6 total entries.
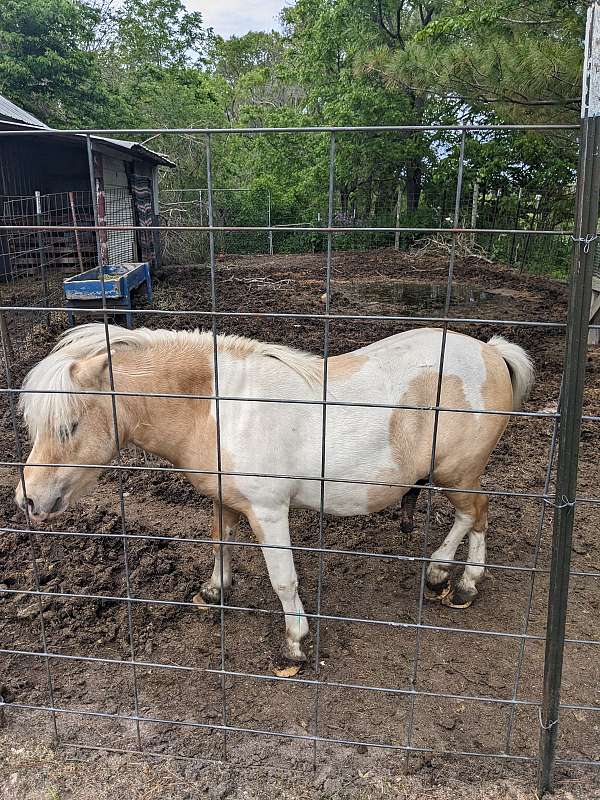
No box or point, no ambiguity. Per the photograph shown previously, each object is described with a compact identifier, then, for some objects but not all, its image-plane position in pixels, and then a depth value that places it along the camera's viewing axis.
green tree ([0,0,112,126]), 16.98
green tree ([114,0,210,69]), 27.62
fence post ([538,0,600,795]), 1.59
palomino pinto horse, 2.48
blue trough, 7.93
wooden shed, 10.90
